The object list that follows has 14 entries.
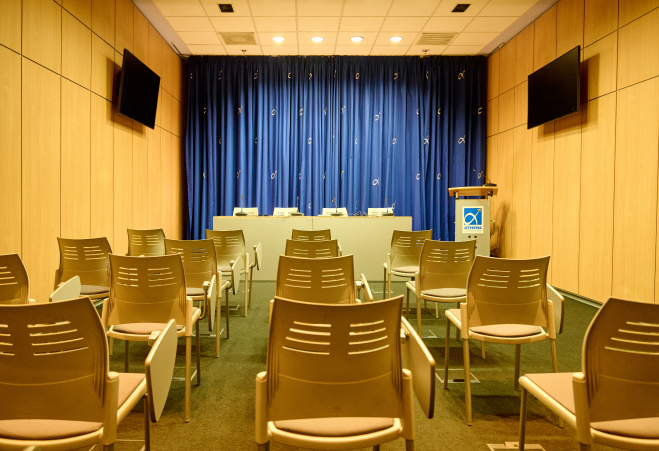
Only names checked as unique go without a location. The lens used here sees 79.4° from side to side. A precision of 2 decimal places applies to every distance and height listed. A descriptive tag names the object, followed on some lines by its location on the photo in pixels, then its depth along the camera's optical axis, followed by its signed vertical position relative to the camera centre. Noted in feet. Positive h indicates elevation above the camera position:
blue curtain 26.27 +5.63
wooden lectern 20.79 +0.09
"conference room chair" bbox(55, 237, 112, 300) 10.56 -1.32
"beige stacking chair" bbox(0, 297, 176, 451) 3.89 -1.72
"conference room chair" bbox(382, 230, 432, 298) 13.56 -1.10
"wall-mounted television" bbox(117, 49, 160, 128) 17.10 +5.69
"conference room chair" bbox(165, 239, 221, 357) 9.97 -1.20
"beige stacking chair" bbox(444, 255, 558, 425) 7.08 -1.51
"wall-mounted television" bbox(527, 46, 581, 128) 16.34 +5.83
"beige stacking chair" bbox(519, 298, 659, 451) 4.15 -1.68
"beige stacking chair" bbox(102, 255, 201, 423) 7.04 -1.50
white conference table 20.24 -0.80
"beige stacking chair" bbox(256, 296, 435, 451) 4.11 -1.75
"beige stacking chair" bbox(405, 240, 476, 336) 10.16 -1.26
